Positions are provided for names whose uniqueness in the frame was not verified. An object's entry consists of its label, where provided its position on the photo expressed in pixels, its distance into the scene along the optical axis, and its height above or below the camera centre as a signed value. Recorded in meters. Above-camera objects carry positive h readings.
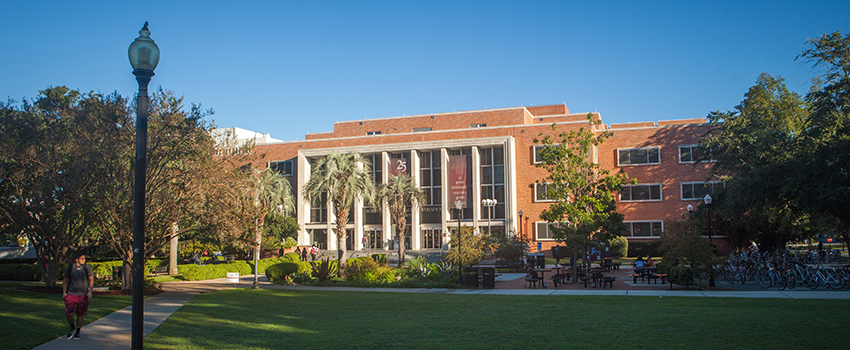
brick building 49.94 +4.39
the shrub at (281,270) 25.83 -2.52
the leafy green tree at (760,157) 22.81 +3.00
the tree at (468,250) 25.72 -1.63
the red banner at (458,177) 54.59 +3.84
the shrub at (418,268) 24.05 -2.30
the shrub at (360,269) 24.75 -2.39
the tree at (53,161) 17.95 +1.94
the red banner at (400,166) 56.47 +5.18
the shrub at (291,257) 40.17 -2.99
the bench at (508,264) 30.42 -2.73
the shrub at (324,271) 24.52 -2.45
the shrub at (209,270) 27.02 -2.72
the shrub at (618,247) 46.56 -2.79
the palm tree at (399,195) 44.56 +1.75
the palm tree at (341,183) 27.83 +1.73
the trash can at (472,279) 21.88 -2.53
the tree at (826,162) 20.36 +1.88
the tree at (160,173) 18.11 +1.56
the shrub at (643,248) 47.55 -2.97
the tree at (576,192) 22.58 +0.94
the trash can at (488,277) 21.31 -2.40
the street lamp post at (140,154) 6.16 +0.75
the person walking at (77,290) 10.30 -1.34
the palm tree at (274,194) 26.42 +1.77
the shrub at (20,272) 27.72 -2.63
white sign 20.56 -2.22
